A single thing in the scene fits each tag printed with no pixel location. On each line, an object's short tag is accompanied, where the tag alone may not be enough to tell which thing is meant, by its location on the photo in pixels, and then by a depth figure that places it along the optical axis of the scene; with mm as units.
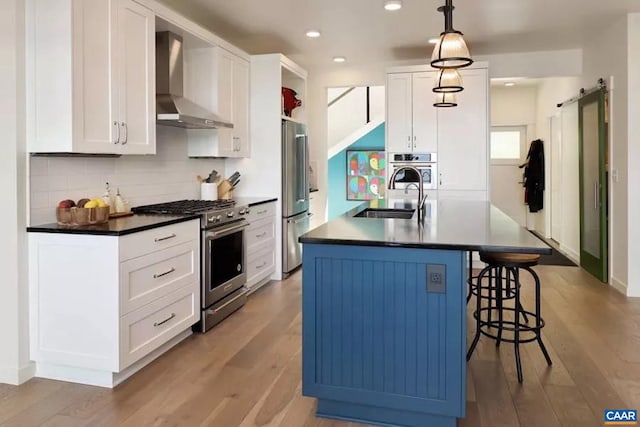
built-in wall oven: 5820
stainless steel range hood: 3674
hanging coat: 8289
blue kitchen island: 2152
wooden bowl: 2875
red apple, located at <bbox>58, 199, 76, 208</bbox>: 2912
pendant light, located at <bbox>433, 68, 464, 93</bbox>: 3561
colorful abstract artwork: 9039
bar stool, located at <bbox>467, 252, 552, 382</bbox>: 2898
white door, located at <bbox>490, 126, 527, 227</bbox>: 9023
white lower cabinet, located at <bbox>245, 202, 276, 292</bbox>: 4590
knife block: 4777
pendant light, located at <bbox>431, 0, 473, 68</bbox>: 2779
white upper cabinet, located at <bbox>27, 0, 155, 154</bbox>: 2713
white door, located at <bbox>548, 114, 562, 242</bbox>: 7360
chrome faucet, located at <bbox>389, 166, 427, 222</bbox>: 3010
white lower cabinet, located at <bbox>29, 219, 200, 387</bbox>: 2660
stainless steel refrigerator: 5258
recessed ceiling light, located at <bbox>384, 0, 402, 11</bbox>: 4075
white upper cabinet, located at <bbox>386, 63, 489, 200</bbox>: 5676
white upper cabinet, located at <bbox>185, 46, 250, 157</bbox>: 4422
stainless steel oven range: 3572
